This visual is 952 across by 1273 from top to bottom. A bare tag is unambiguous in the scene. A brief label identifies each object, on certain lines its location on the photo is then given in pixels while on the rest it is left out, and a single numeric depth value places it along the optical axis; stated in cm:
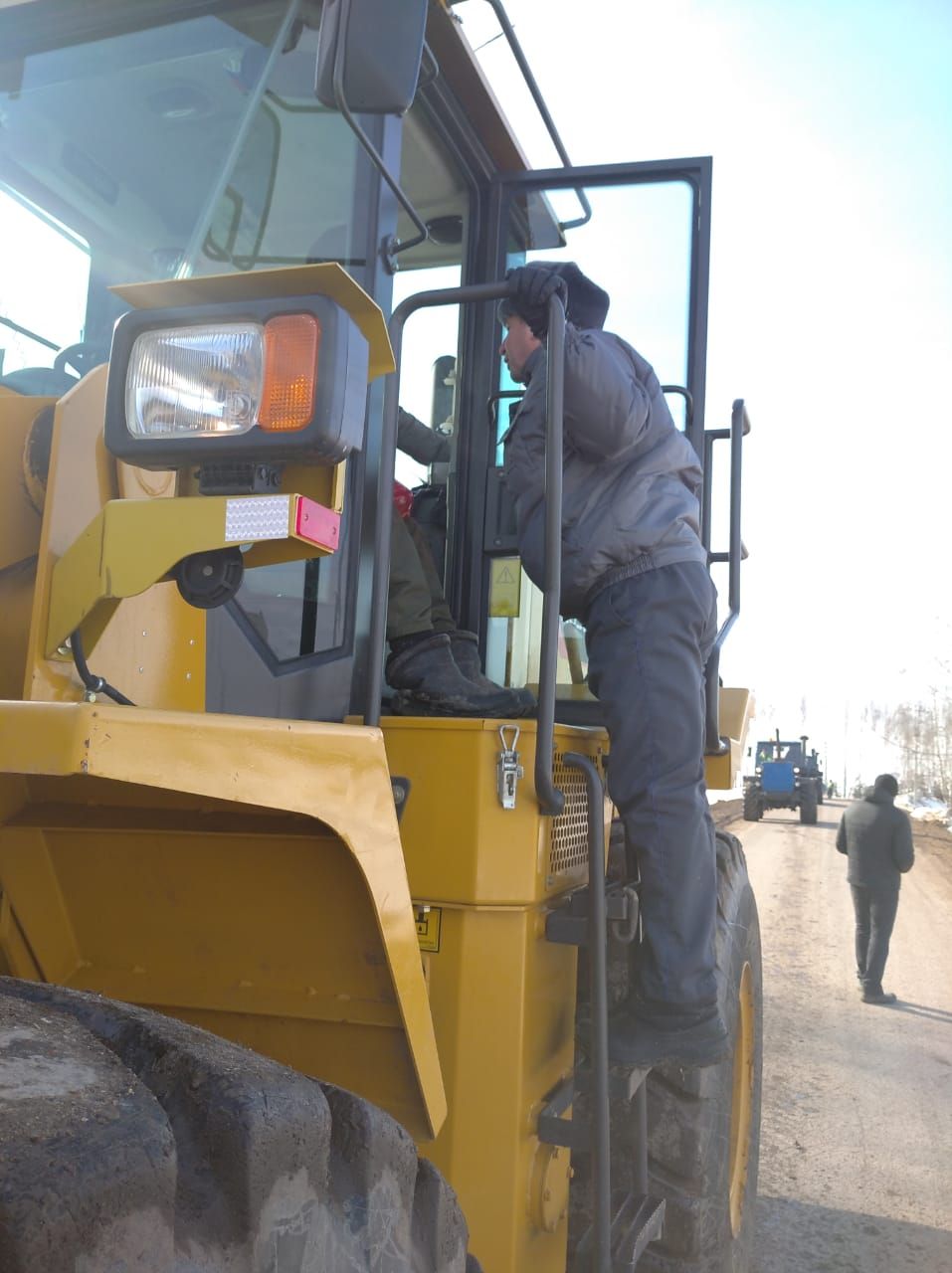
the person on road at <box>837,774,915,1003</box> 870
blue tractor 3098
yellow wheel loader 110
